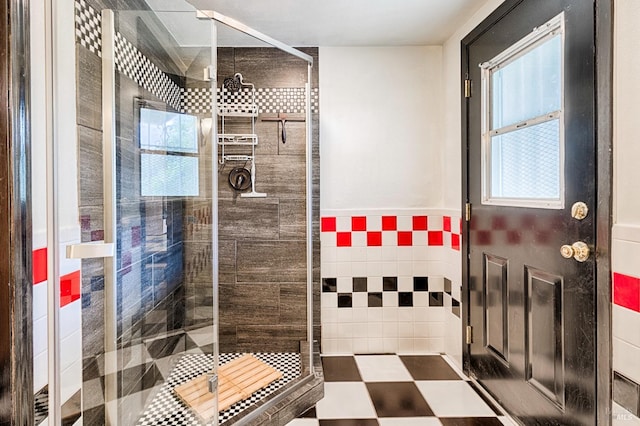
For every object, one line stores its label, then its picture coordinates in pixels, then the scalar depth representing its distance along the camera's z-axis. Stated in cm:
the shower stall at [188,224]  128
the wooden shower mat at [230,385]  161
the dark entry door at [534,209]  132
